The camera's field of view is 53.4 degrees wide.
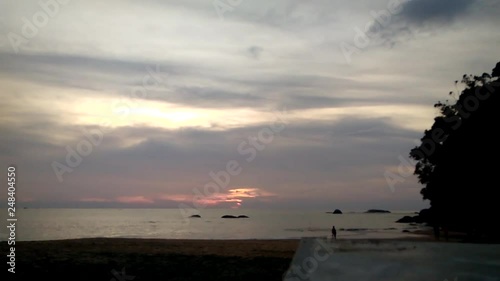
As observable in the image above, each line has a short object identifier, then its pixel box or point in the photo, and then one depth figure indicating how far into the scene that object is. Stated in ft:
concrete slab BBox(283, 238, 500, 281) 41.98
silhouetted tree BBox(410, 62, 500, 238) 111.34
